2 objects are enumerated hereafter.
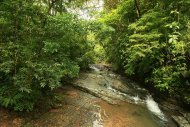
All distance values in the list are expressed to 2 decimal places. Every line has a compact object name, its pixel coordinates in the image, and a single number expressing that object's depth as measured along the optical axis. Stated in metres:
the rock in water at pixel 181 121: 4.72
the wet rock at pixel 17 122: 3.91
